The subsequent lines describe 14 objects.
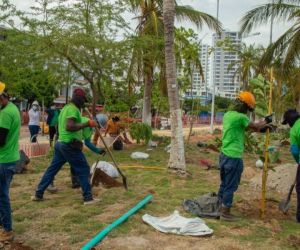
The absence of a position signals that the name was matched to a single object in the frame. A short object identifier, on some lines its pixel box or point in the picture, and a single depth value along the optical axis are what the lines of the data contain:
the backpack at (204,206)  6.56
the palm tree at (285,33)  14.92
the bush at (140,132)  15.22
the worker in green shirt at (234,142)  6.21
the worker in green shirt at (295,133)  6.51
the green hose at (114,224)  4.98
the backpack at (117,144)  14.57
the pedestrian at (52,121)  15.05
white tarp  5.61
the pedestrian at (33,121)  15.45
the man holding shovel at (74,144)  6.59
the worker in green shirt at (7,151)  4.92
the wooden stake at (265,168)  6.61
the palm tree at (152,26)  15.09
